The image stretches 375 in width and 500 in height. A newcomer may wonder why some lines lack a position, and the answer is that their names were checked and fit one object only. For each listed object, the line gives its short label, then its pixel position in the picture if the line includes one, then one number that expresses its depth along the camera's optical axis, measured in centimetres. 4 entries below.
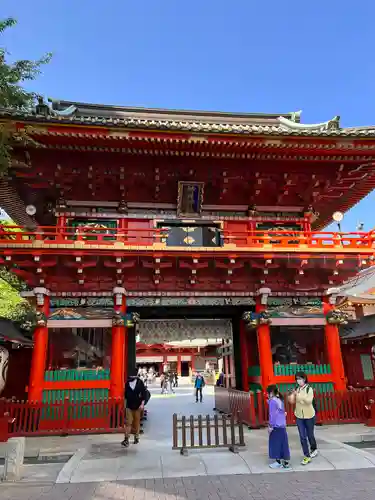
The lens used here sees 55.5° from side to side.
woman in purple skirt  712
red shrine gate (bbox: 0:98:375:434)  1127
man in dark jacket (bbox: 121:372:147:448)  926
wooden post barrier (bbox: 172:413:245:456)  797
